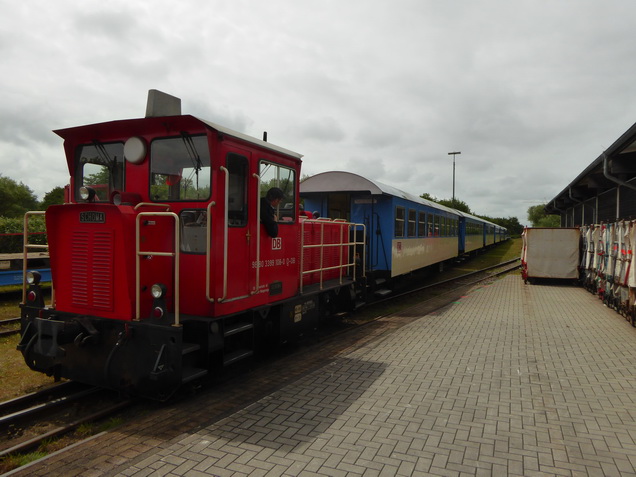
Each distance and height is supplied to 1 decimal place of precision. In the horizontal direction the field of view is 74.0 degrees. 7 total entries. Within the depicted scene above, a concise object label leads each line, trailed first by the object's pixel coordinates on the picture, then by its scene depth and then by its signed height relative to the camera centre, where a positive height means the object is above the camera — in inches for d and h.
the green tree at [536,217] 2863.7 +167.8
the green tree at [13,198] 1844.2 +150.3
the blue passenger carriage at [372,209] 442.9 +26.3
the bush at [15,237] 571.5 -9.1
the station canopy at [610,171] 396.8 +81.7
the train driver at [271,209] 222.1 +12.3
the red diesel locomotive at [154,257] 170.4 -11.4
